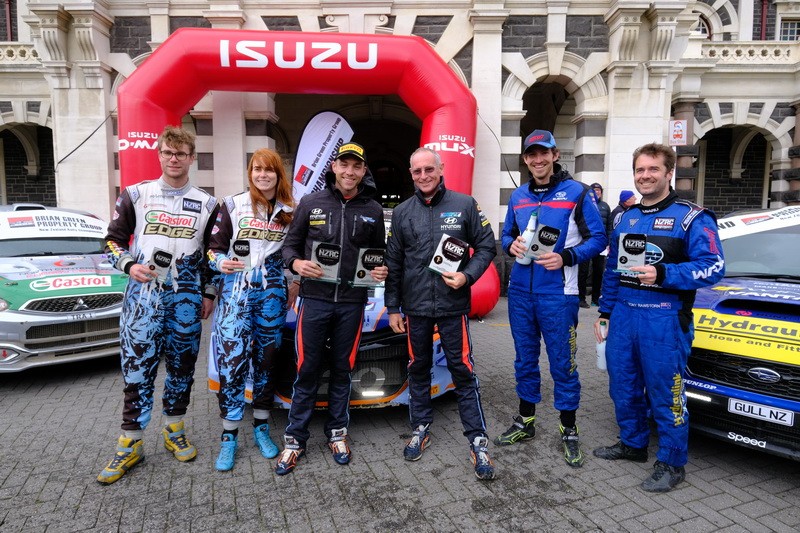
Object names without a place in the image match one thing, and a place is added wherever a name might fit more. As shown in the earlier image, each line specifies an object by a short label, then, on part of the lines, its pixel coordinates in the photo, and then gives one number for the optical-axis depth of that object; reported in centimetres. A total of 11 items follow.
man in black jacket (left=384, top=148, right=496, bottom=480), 300
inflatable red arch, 727
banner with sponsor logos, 811
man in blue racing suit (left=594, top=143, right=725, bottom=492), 270
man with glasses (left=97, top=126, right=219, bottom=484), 290
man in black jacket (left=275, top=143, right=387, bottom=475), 301
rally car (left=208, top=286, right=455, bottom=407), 334
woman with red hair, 300
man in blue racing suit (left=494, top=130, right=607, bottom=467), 309
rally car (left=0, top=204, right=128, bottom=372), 427
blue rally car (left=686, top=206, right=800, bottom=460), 266
